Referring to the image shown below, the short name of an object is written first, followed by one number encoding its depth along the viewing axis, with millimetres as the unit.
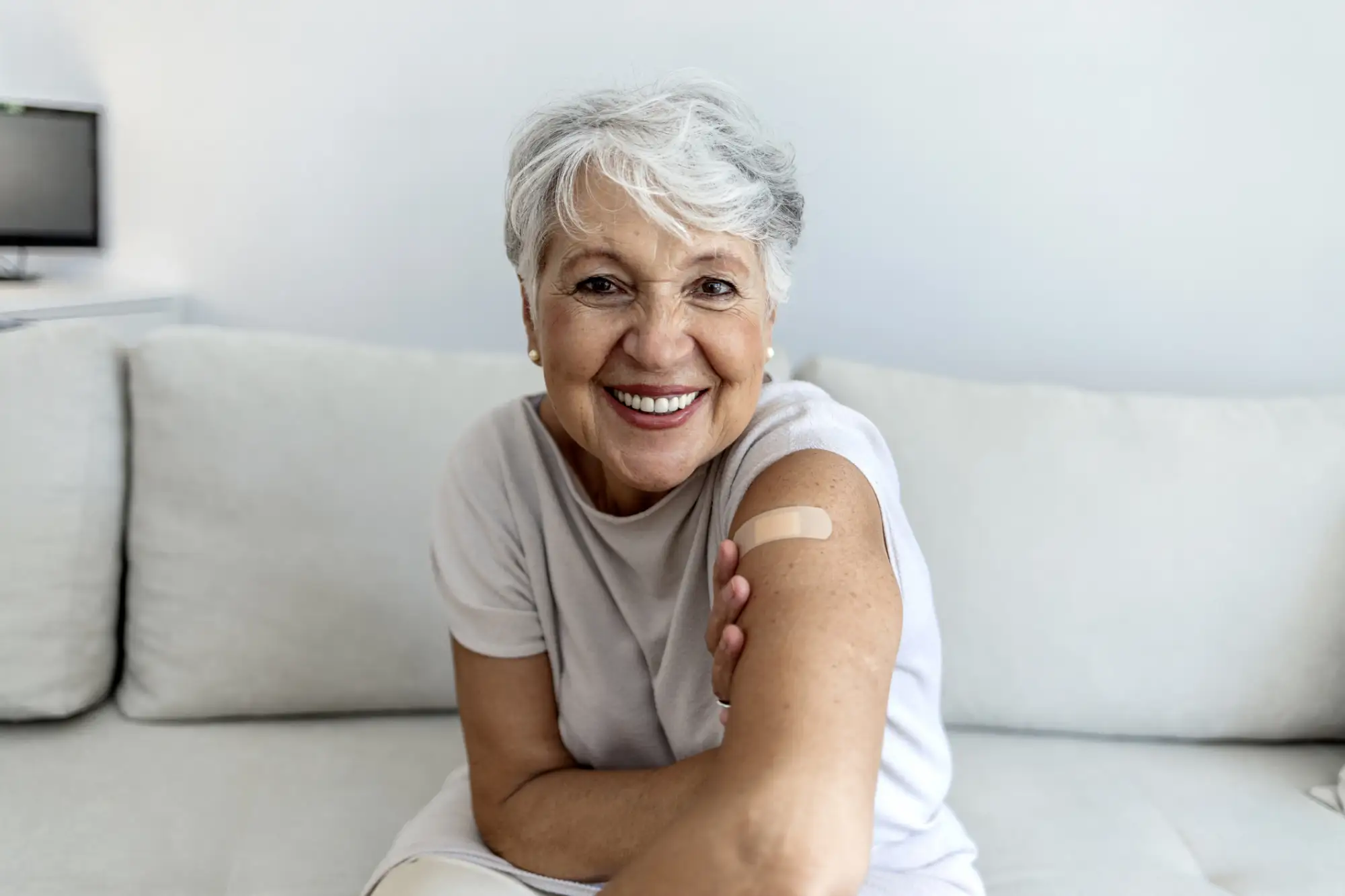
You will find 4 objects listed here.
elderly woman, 783
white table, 1896
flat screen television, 2066
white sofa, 1617
